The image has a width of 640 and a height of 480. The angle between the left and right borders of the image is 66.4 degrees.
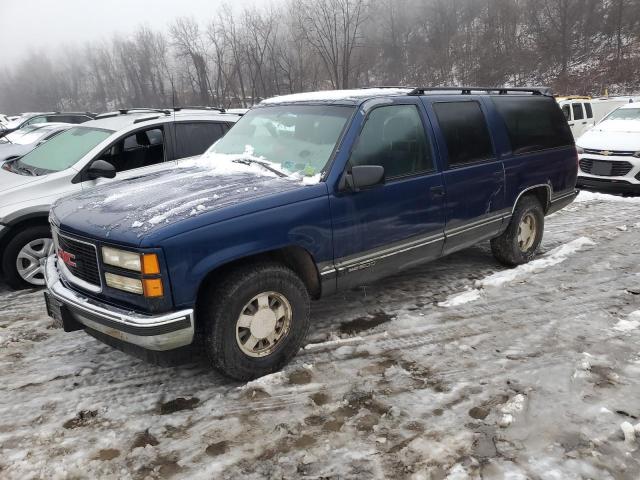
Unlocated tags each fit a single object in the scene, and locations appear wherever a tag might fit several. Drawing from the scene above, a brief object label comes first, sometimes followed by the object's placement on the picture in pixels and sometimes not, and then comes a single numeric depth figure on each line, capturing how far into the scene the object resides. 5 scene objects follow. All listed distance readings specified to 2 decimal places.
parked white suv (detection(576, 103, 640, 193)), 9.04
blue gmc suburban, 2.96
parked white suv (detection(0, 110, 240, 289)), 5.09
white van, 14.91
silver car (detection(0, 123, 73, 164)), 12.06
